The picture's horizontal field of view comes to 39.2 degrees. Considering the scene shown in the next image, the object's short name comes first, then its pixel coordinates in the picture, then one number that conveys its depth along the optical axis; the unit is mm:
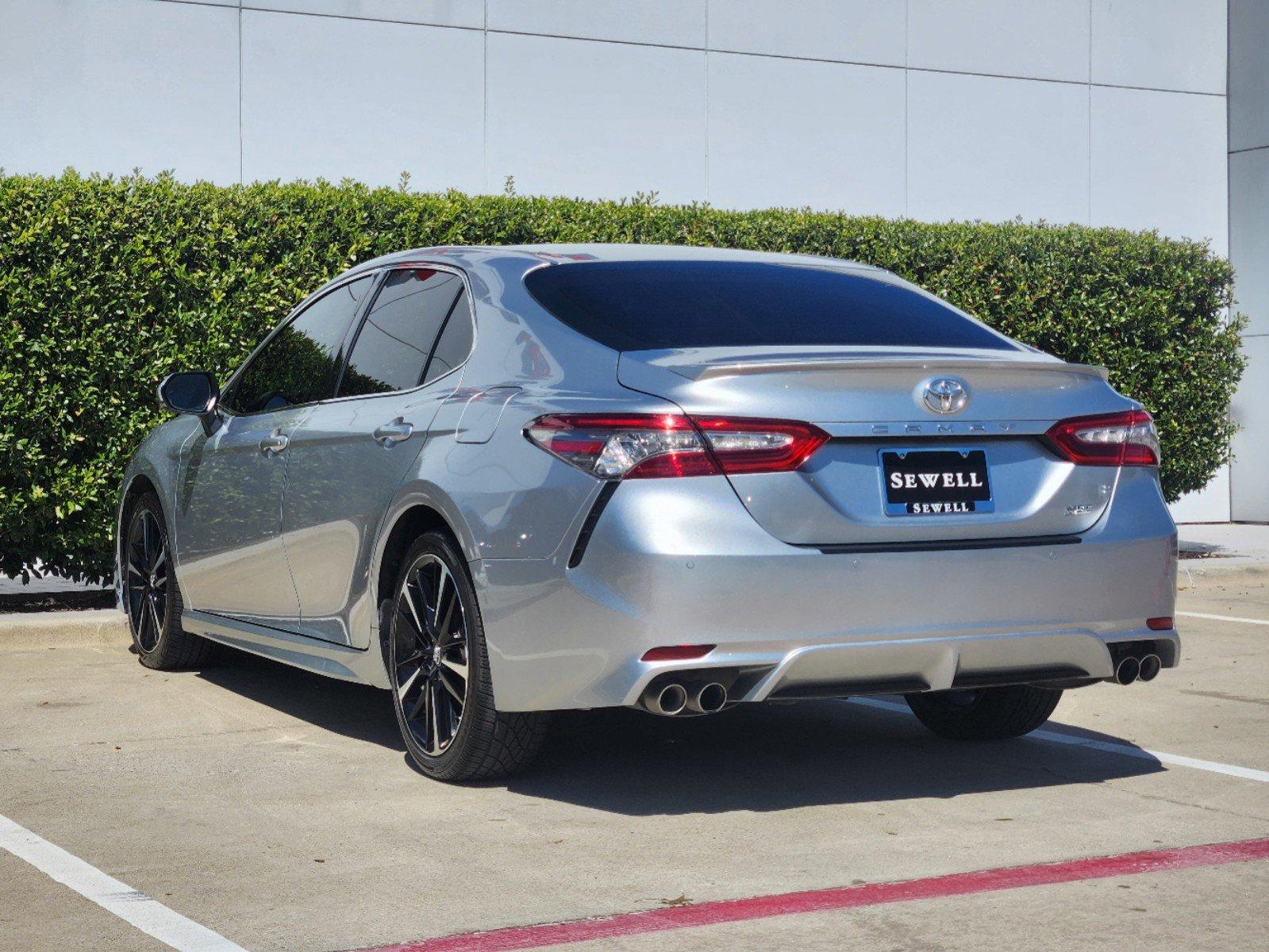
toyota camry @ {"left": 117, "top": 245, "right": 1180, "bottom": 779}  4922
